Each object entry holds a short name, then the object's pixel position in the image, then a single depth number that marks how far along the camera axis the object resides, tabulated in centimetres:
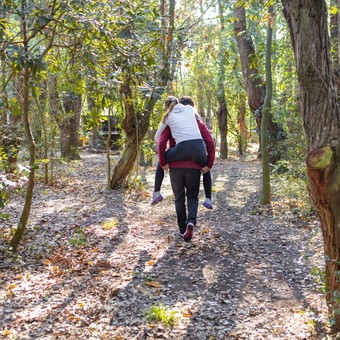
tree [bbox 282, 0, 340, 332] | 293
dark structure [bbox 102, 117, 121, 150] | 2347
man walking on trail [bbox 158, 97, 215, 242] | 572
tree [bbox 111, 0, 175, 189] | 981
